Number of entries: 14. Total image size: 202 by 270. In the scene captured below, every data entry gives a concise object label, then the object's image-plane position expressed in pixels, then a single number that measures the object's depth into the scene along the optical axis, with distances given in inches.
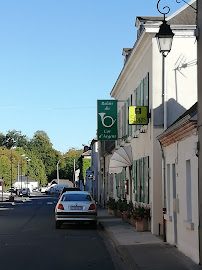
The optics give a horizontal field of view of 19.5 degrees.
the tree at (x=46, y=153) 6540.4
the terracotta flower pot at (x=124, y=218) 973.3
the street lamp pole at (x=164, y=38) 514.6
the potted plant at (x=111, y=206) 1200.9
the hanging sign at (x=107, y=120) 1085.8
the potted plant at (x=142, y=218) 799.7
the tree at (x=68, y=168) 5497.0
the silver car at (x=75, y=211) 899.0
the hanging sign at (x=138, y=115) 794.8
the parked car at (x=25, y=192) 3902.6
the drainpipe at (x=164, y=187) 645.3
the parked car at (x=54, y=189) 4520.2
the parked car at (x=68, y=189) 1507.6
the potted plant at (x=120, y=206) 1058.7
